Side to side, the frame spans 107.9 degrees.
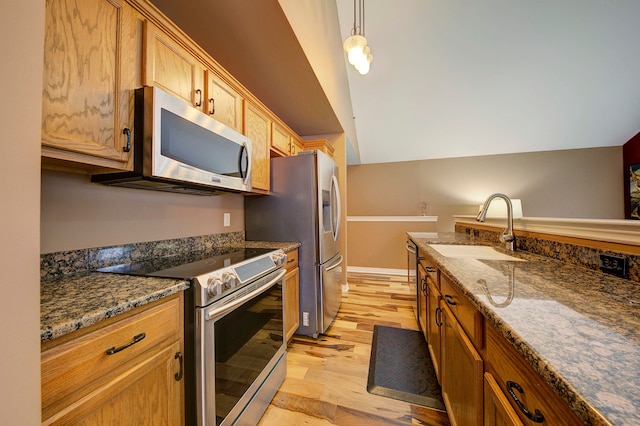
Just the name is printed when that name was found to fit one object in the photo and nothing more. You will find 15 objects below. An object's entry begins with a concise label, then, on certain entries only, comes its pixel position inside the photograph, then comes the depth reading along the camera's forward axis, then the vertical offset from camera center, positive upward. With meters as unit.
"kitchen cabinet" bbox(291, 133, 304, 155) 2.58 +0.83
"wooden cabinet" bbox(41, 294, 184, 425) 0.55 -0.44
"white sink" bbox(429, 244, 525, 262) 1.41 -0.26
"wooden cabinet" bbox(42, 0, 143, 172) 0.75 +0.48
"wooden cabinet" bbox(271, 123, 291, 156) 2.13 +0.73
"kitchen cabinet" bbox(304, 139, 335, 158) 2.85 +0.87
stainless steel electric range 0.91 -0.54
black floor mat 1.47 -1.13
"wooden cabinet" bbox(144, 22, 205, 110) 1.05 +0.74
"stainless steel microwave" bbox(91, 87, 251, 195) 1.00 +0.33
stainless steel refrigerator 2.04 -0.04
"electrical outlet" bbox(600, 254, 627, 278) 0.91 -0.20
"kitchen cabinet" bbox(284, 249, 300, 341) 1.86 -0.66
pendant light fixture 1.98 +1.42
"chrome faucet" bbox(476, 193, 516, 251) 1.58 -0.13
